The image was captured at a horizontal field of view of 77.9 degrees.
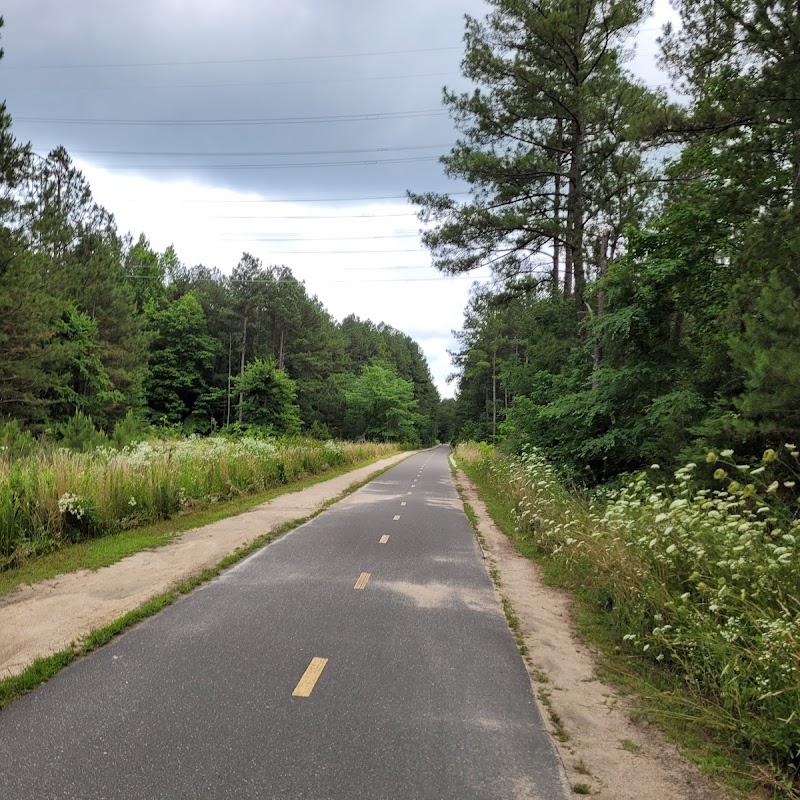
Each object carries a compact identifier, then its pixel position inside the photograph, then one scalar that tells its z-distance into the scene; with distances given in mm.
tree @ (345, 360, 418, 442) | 55781
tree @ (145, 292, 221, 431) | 49250
